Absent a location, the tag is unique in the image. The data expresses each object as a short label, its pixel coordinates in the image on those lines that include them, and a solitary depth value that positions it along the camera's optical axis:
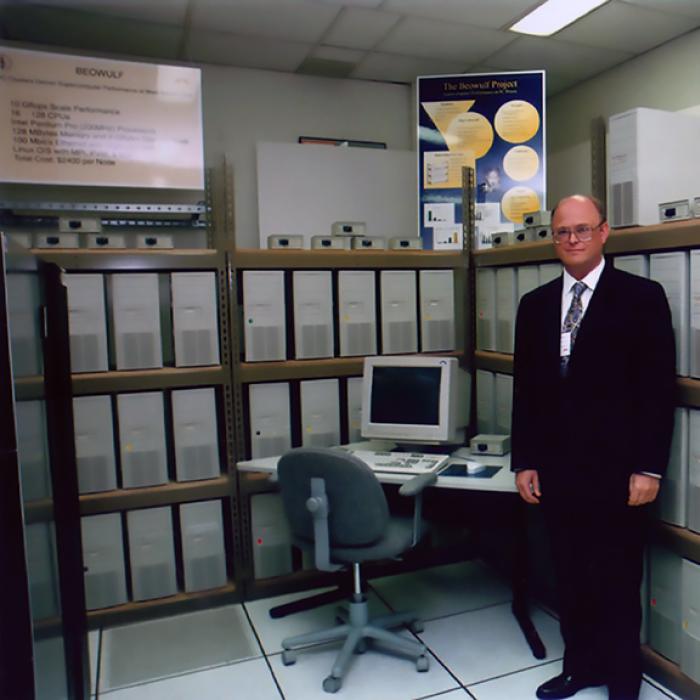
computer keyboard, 2.35
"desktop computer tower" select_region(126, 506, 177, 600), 2.67
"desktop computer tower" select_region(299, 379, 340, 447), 2.86
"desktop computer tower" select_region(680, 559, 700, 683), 1.95
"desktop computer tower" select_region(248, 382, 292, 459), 2.79
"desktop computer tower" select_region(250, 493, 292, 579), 2.83
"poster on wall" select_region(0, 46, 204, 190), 3.51
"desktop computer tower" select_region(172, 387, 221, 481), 2.69
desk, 2.26
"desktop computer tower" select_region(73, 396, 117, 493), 2.58
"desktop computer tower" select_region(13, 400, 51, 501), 1.01
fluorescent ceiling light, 3.54
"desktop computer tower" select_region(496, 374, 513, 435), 2.82
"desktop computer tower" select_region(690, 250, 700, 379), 1.91
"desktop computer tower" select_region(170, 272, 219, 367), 2.66
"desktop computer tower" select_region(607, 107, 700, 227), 2.13
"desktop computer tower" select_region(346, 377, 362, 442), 2.93
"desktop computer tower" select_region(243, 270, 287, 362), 2.74
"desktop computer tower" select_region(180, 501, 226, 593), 2.74
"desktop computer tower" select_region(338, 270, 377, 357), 2.87
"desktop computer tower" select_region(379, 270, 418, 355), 2.93
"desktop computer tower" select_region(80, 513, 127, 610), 2.61
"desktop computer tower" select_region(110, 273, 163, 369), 2.60
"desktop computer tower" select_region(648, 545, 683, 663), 2.05
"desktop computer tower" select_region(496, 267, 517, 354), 2.79
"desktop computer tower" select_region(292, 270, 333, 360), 2.81
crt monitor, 2.55
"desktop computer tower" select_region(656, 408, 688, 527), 1.98
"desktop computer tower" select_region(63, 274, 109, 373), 2.54
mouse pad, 2.34
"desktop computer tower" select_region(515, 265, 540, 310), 2.63
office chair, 2.09
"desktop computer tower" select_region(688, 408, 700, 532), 1.93
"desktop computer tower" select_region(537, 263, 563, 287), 2.49
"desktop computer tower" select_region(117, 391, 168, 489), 2.63
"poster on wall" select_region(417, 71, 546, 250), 4.21
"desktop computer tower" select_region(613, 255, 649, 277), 2.09
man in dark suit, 1.86
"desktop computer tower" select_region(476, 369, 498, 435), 2.94
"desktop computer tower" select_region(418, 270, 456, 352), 3.01
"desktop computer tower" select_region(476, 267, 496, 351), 2.93
